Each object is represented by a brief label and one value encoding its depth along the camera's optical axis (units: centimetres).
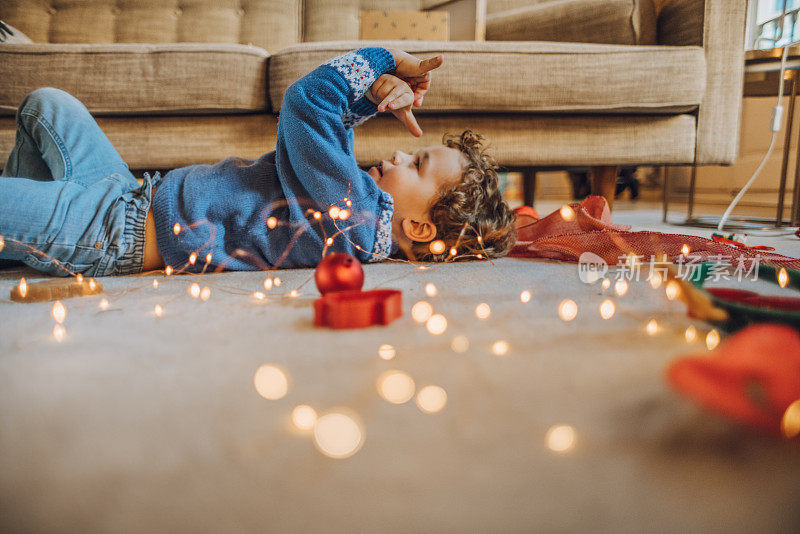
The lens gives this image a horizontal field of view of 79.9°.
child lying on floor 84
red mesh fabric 89
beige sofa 134
